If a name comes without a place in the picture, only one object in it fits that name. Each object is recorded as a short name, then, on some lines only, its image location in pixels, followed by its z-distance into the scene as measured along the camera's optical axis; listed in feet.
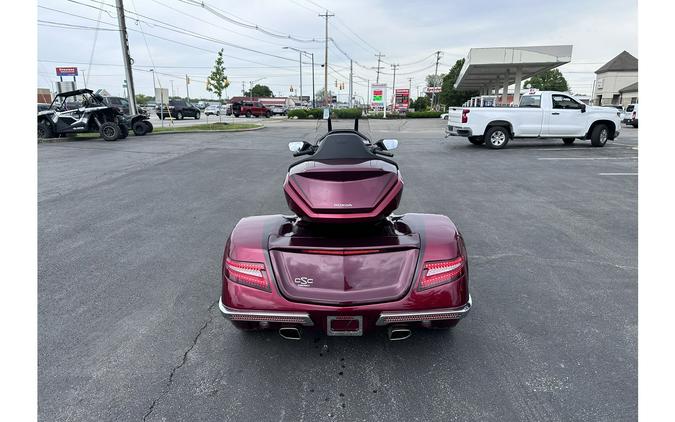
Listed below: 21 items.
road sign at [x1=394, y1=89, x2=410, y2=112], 203.43
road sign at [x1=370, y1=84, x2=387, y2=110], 129.90
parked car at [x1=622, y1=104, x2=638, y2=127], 83.04
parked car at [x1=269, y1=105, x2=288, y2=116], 175.45
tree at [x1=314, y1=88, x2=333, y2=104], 313.96
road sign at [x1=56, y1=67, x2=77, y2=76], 125.88
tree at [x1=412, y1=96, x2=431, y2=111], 269.69
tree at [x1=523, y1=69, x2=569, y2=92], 274.77
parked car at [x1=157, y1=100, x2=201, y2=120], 121.80
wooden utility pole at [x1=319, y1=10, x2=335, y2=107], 152.44
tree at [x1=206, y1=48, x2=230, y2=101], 98.53
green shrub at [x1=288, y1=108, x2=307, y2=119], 141.59
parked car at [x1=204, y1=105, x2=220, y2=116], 158.75
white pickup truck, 44.88
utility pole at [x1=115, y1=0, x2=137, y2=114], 65.67
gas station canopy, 74.54
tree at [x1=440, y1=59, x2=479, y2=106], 208.44
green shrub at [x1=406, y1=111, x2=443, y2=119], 137.28
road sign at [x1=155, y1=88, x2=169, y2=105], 78.95
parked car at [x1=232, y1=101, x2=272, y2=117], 149.48
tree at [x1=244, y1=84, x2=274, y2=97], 404.94
